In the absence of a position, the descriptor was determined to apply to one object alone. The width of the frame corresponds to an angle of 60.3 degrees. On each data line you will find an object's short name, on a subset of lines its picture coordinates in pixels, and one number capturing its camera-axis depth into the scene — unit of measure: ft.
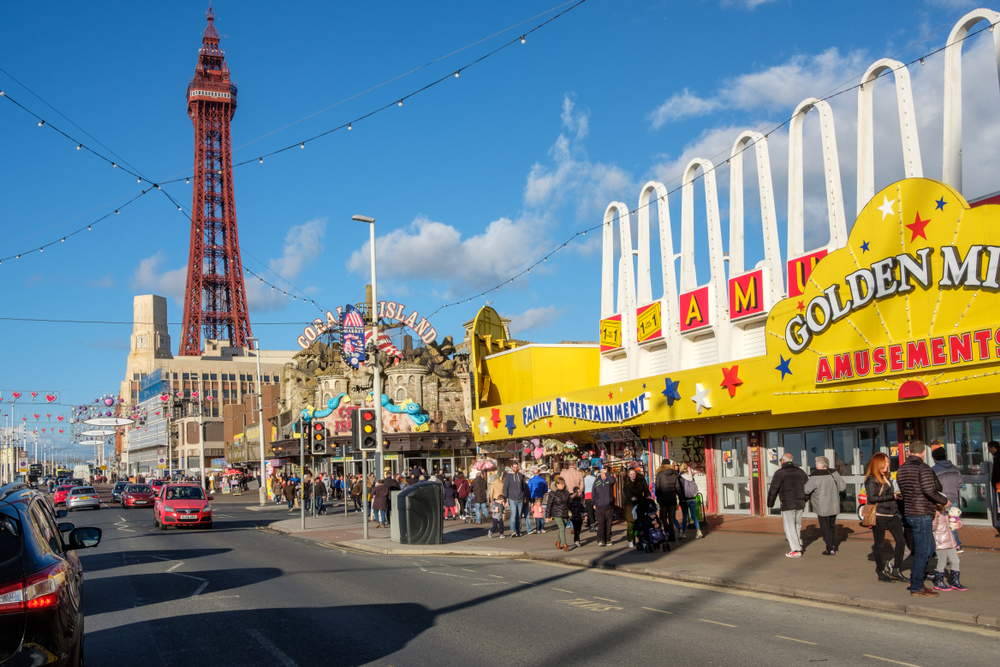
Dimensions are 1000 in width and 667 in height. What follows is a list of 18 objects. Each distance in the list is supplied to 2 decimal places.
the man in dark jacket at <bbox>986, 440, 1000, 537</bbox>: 45.01
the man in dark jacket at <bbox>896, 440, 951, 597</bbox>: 32.73
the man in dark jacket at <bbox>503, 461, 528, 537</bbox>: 66.44
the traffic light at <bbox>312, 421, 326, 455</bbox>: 85.30
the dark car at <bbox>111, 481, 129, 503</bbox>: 164.79
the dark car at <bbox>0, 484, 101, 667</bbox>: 16.37
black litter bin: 63.87
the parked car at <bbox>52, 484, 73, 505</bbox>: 152.11
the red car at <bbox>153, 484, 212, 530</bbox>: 87.76
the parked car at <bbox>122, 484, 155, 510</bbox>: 147.23
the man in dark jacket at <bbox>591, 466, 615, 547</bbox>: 56.24
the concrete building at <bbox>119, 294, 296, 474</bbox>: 325.21
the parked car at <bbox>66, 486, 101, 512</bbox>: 144.05
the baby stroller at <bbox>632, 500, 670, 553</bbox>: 52.49
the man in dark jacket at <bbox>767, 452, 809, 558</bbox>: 46.42
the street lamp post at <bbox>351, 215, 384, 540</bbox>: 72.59
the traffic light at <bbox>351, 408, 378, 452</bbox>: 67.31
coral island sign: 144.87
